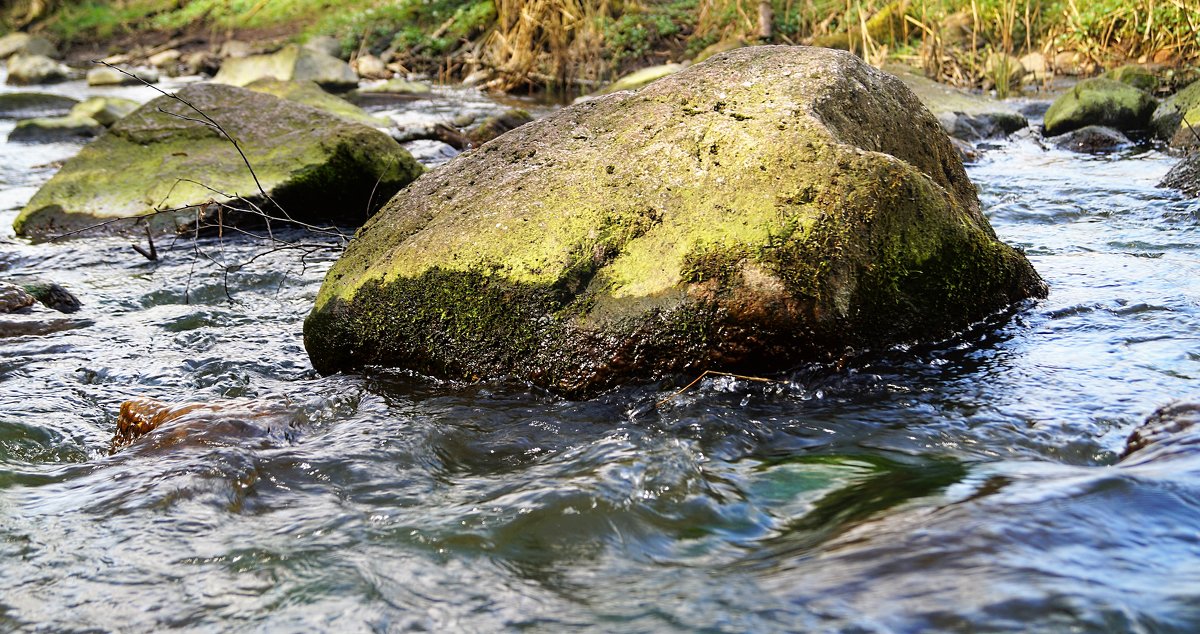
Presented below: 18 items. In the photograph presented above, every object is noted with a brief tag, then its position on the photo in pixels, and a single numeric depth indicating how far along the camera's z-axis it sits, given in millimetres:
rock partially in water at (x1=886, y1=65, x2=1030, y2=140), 9227
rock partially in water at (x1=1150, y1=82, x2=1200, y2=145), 8156
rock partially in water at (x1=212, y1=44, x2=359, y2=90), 15391
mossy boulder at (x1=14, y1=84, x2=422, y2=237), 6340
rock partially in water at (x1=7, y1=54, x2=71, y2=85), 18203
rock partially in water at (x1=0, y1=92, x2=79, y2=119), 13609
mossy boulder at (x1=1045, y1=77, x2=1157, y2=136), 8953
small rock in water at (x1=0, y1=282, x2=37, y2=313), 4500
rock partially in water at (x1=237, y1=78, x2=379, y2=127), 9922
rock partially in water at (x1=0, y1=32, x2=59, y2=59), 23047
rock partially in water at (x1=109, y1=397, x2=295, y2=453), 2994
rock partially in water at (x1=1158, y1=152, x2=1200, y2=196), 5852
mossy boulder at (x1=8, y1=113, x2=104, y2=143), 10648
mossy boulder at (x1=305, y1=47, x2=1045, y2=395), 3137
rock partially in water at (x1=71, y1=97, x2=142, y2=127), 11656
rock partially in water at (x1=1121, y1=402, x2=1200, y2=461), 2441
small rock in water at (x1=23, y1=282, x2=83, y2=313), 4684
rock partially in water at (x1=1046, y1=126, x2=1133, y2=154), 8297
